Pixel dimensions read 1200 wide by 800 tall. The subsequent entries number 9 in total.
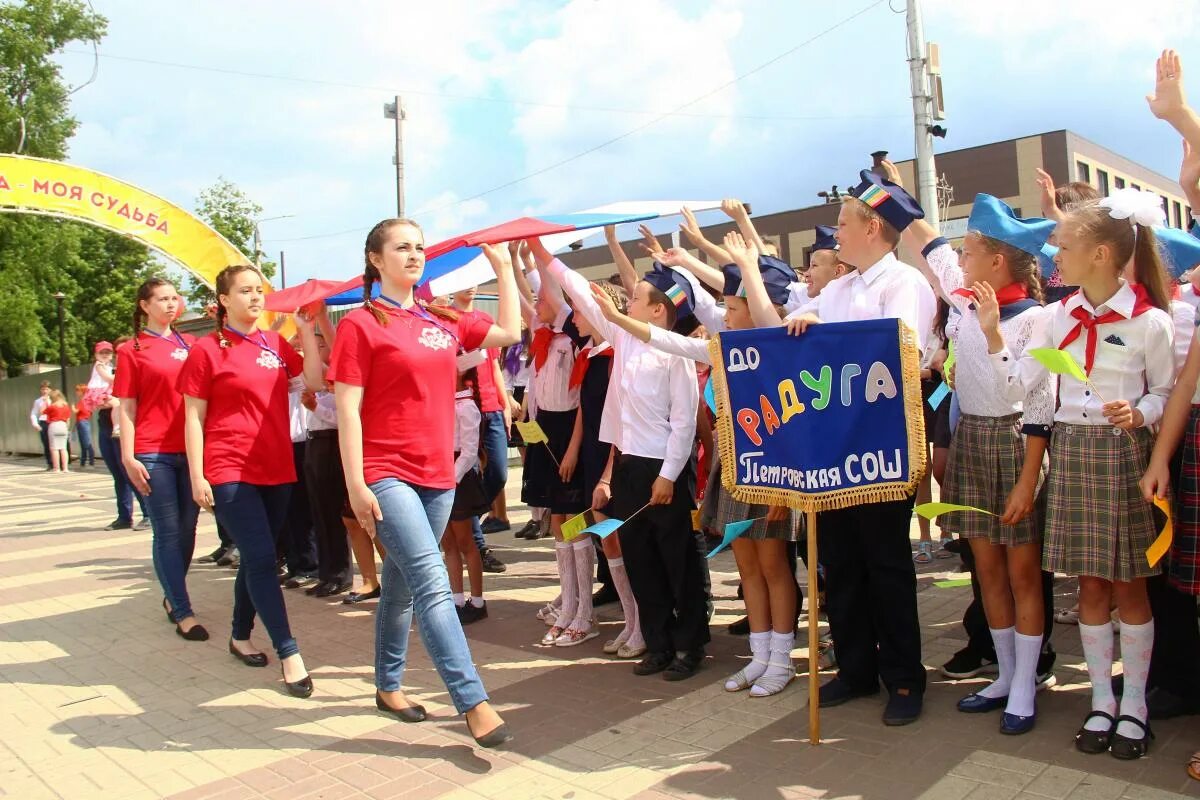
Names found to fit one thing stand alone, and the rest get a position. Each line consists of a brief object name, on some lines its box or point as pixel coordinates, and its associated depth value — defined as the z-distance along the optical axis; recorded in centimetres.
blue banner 358
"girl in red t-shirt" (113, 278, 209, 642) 578
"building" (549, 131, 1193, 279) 4369
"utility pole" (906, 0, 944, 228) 1516
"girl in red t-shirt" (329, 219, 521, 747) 383
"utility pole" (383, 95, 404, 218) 2334
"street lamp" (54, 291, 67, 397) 2832
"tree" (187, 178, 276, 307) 3944
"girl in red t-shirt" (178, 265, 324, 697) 481
